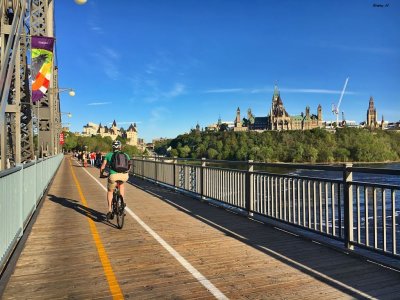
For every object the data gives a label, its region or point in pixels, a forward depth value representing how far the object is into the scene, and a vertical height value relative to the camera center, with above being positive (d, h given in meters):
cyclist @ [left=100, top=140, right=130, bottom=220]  8.80 -0.63
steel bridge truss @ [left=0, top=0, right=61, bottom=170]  6.51 +2.01
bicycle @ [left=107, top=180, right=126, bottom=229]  8.33 -1.24
